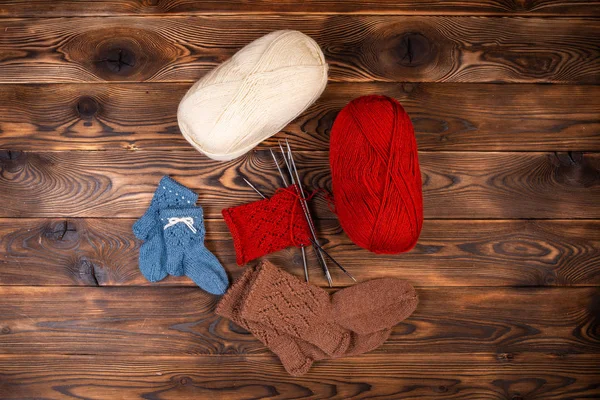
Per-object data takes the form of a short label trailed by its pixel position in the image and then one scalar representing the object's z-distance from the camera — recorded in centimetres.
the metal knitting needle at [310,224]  96
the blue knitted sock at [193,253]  98
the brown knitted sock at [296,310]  97
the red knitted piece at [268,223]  97
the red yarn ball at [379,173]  79
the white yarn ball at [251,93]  80
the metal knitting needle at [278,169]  96
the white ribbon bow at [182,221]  97
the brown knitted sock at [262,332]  98
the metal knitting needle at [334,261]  97
